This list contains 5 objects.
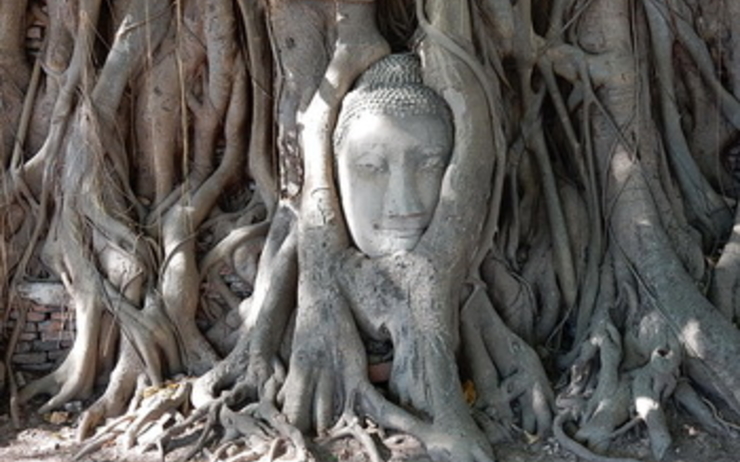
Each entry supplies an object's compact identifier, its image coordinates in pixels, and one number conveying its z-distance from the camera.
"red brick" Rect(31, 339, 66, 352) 4.69
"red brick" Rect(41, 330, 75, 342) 4.67
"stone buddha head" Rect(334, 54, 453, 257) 3.98
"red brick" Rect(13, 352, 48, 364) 4.66
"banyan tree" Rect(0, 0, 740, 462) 3.90
